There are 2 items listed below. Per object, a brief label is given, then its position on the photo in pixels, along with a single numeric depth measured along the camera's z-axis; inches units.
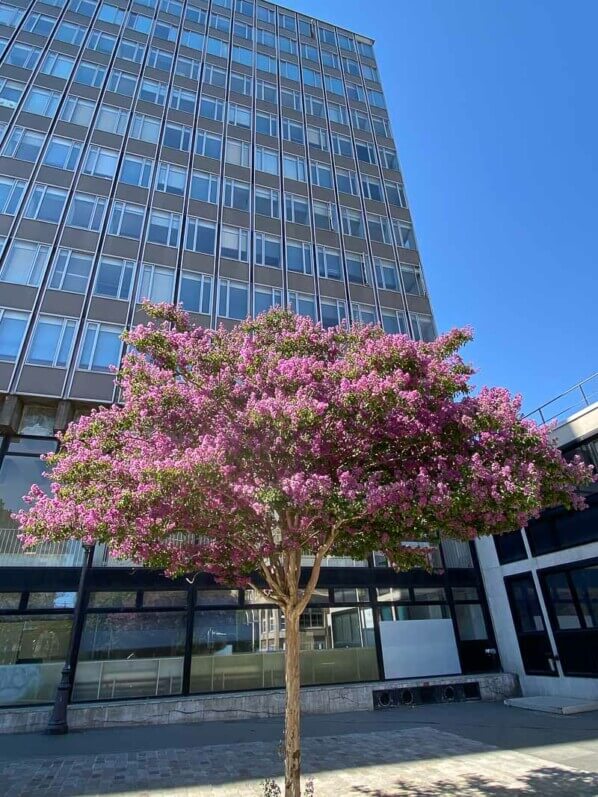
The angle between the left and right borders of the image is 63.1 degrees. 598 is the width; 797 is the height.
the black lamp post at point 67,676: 431.0
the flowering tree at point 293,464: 253.8
